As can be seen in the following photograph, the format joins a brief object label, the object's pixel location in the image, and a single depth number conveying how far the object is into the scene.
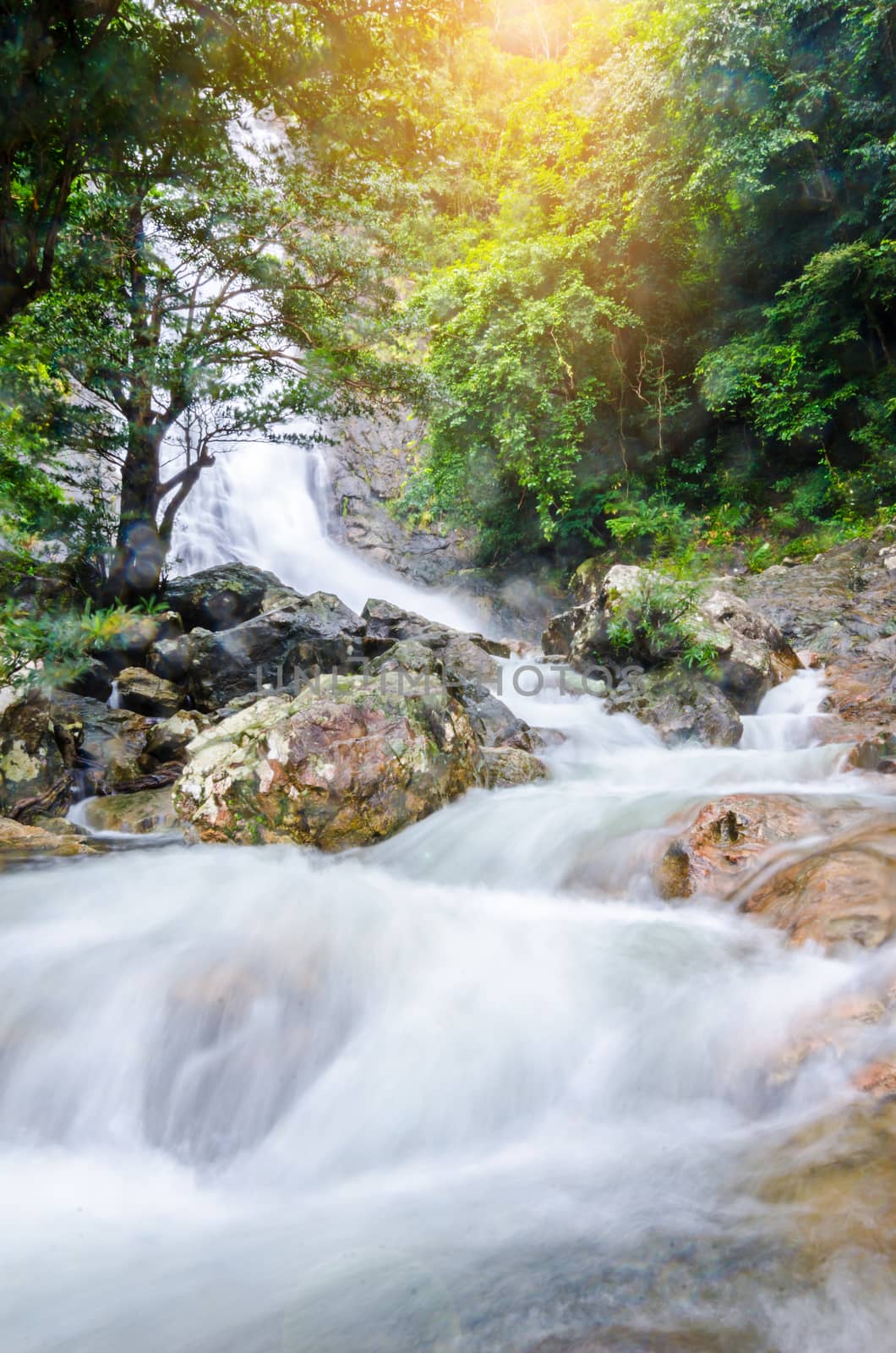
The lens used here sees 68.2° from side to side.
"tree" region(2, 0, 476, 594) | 3.76
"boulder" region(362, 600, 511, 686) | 8.71
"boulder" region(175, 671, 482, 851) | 4.21
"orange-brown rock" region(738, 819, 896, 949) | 2.44
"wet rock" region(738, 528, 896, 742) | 6.44
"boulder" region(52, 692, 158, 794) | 5.78
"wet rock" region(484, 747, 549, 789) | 5.61
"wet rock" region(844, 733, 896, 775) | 4.68
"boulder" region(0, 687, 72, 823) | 5.08
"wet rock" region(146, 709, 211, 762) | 6.16
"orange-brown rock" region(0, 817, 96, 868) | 4.07
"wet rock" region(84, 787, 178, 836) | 5.03
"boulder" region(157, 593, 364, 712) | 7.67
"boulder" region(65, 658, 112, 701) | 6.98
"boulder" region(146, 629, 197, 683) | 7.88
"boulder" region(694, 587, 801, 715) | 7.20
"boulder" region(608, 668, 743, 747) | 6.68
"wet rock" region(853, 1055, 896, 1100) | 1.72
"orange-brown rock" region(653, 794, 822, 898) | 3.19
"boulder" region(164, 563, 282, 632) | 9.53
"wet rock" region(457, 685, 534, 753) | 6.53
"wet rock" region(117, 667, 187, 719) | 7.26
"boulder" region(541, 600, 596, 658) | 9.51
